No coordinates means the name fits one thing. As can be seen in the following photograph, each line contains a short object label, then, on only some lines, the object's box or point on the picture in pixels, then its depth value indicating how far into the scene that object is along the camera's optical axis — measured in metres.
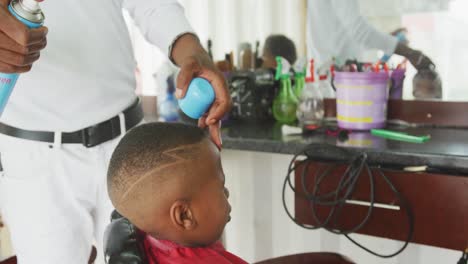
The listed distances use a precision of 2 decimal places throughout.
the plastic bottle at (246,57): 2.03
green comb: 1.40
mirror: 1.59
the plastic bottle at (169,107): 2.11
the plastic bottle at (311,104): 1.80
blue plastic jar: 0.86
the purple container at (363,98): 1.56
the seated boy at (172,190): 0.76
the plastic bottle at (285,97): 1.89
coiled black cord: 1.25
